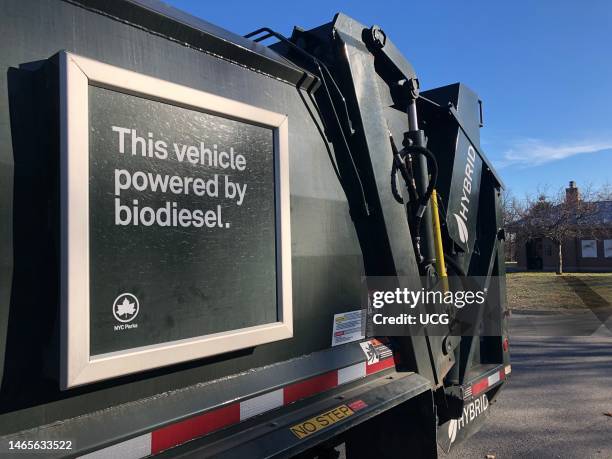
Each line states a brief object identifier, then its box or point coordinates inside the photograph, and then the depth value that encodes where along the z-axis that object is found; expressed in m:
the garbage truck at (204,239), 1.36
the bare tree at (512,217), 31.61
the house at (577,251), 34.75
